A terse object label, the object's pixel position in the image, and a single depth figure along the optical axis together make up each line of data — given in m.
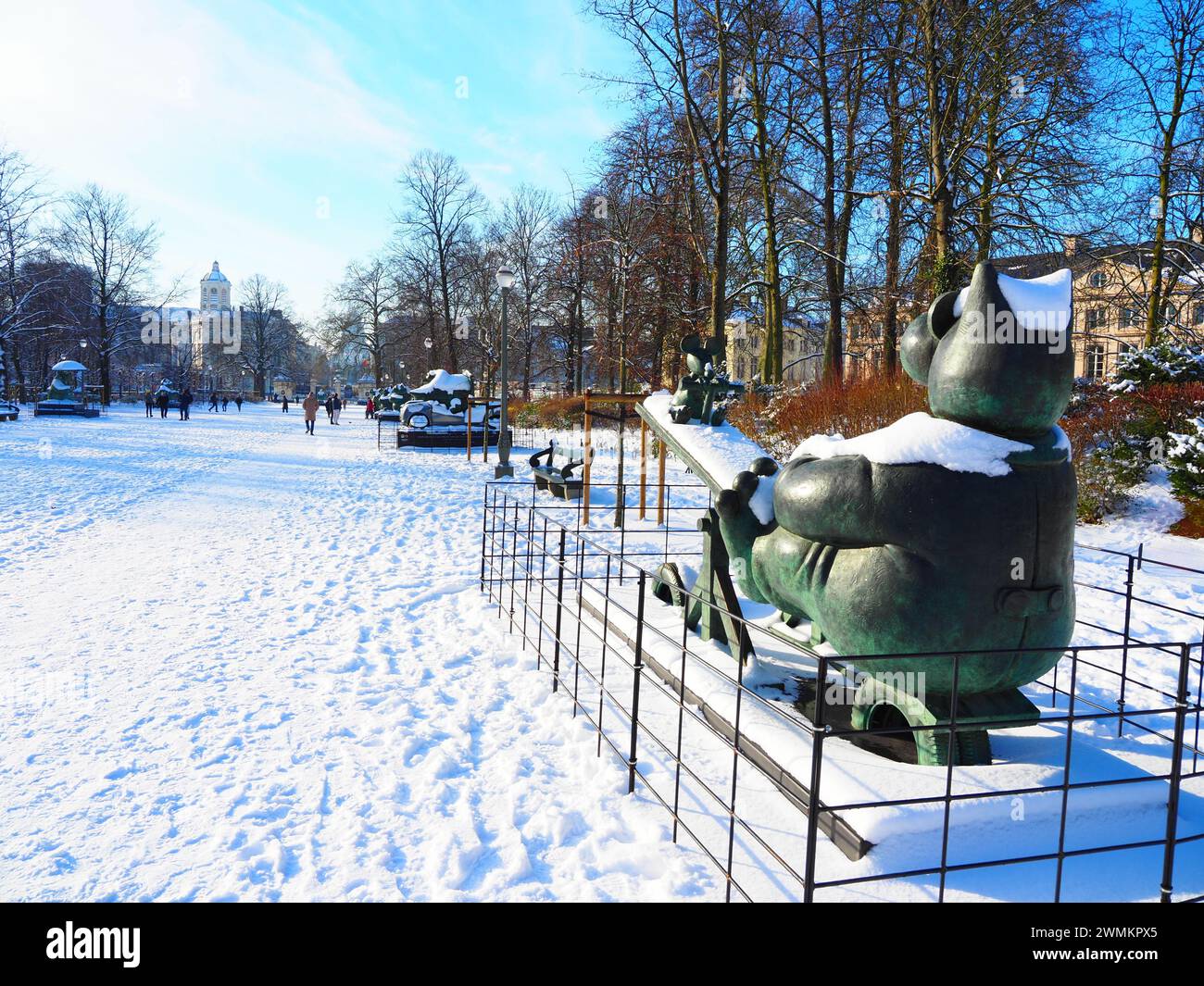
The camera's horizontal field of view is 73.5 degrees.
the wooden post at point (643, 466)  11.68
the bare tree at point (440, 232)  41.56
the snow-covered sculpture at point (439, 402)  24.50
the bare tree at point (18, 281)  37.66
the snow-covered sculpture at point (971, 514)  3.43
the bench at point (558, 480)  13.95
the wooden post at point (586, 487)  11.67
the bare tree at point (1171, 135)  18.31
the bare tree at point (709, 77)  16.58
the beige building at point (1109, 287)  16.47
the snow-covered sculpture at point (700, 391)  5.87
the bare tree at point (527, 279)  40.38
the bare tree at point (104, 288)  49.69
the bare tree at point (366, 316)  58.59
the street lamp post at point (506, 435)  16.94
